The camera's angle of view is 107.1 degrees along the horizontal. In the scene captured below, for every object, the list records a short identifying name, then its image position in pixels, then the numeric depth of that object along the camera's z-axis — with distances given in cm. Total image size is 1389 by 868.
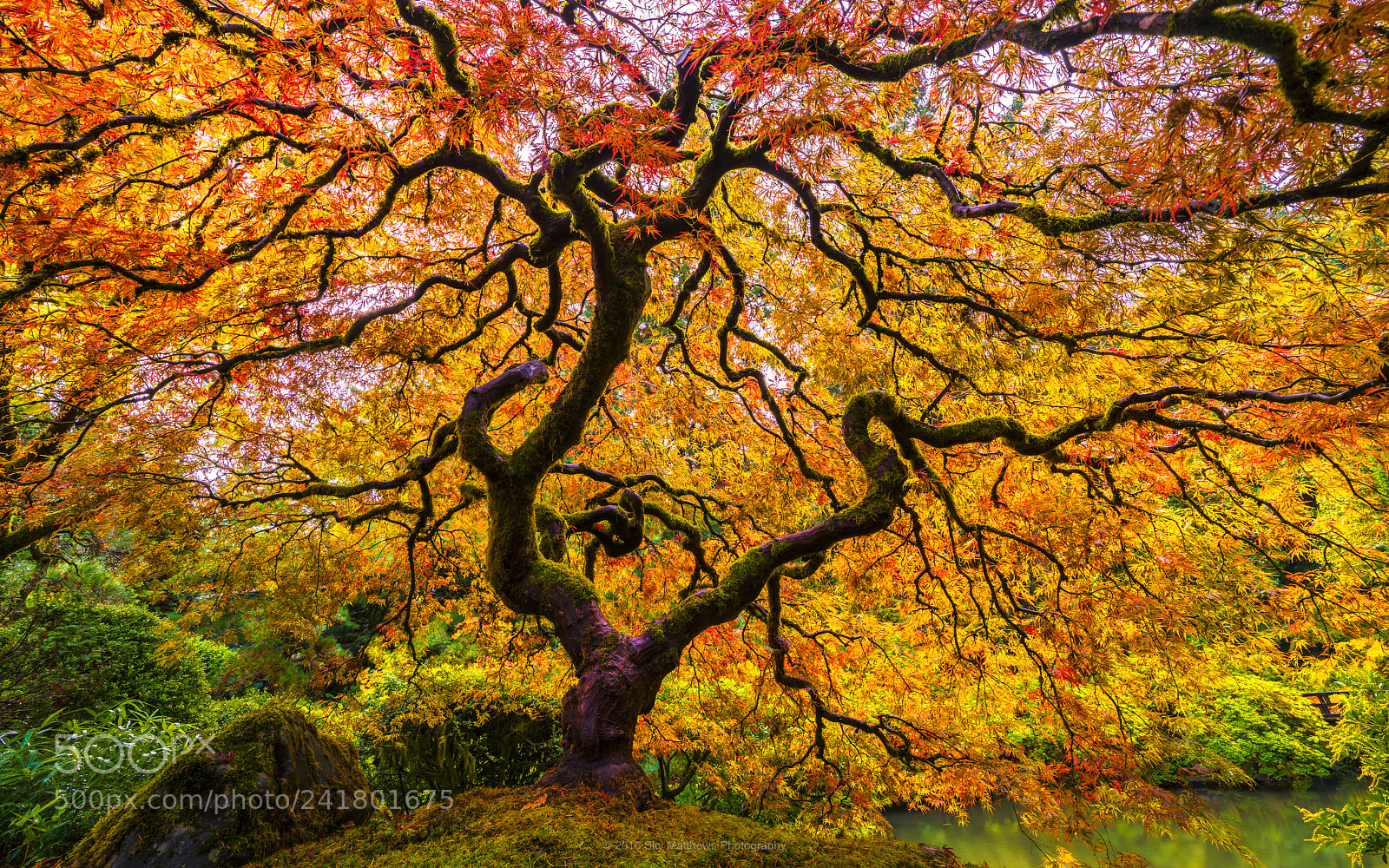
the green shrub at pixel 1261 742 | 783
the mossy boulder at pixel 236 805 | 180
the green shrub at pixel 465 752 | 501
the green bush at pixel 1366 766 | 466
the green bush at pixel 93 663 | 439
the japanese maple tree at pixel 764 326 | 176
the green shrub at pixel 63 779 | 263
